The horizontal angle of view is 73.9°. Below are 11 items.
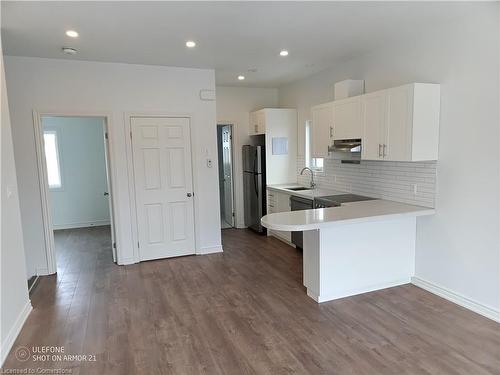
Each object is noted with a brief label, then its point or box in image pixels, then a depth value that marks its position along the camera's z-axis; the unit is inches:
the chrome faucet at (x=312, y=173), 220.7
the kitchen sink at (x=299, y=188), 214.1
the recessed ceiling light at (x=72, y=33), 126.6
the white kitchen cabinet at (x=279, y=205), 210.9
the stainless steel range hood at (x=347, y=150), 157.9
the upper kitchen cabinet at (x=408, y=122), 128.0
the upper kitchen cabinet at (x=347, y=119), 154.2
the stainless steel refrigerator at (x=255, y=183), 235.9
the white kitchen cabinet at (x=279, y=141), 233.1
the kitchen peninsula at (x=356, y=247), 128.2
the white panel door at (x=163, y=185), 181.9
